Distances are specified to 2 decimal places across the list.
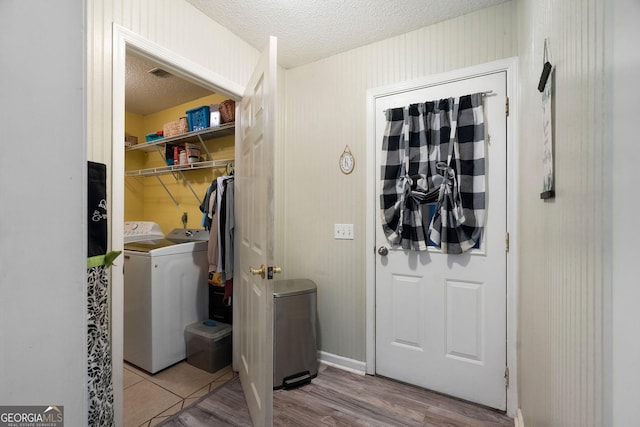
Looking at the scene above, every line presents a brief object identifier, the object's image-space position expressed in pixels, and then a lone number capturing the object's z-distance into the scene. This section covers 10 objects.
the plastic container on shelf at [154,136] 3.21
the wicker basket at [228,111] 2.63
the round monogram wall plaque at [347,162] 2.22
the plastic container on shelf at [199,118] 2.76
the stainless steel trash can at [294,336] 2.01
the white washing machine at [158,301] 2.19
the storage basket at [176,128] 2.93
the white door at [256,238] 1.39
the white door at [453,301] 1.75
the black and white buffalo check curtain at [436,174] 1.79
